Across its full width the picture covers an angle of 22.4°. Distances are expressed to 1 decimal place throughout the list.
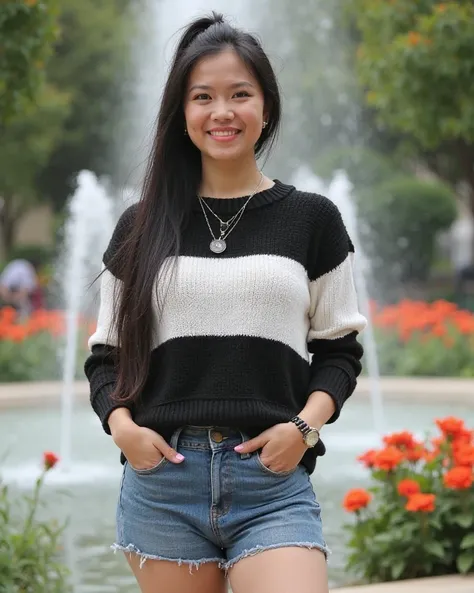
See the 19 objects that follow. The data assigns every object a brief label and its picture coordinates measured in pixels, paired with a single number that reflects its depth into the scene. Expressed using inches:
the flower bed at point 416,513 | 153.9
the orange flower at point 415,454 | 161.8
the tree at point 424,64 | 386.3
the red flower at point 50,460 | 145.7
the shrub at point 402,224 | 714.8
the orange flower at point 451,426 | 160.6
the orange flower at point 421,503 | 146.4
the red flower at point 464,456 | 152.9
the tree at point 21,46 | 211.6
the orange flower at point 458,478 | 148.3
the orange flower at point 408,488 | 152.2
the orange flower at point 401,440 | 161.6
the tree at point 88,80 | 1008.9
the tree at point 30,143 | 923.4
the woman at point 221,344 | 90.1
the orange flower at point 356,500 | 154.9
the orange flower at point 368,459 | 158.7
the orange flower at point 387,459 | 154.5
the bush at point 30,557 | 139.5
